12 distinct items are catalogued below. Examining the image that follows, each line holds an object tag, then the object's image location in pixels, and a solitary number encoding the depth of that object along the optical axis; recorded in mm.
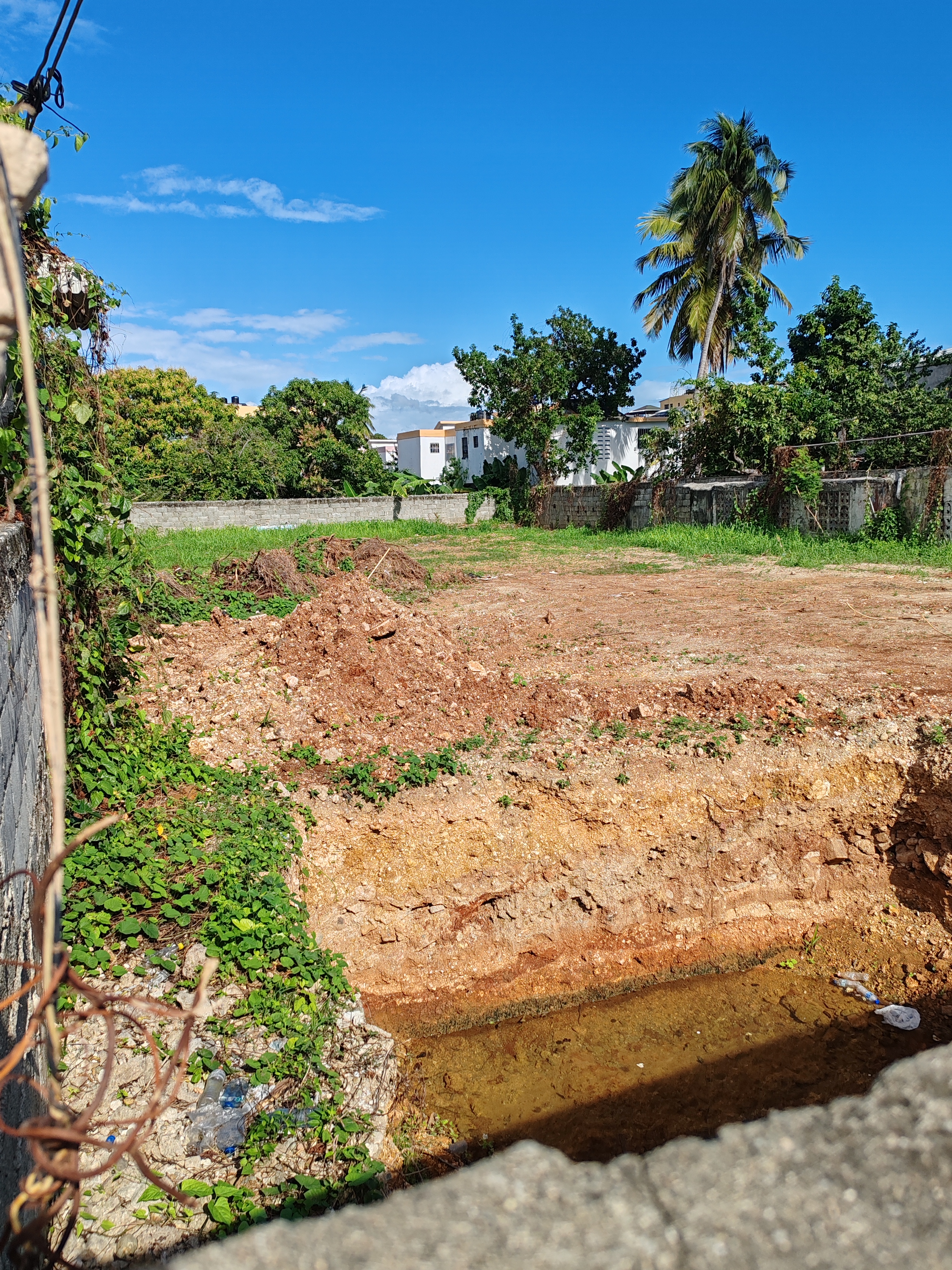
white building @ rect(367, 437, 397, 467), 53875
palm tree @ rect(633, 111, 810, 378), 23078
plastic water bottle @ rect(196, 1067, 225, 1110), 3597
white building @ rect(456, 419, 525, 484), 34219
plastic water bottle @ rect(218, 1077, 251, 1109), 3604
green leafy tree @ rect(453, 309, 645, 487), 24469
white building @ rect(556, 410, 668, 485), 28125
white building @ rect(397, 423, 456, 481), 46438
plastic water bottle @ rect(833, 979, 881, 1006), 5312
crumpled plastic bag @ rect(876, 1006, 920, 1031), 5074
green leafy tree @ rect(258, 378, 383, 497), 26031
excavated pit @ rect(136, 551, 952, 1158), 4785
